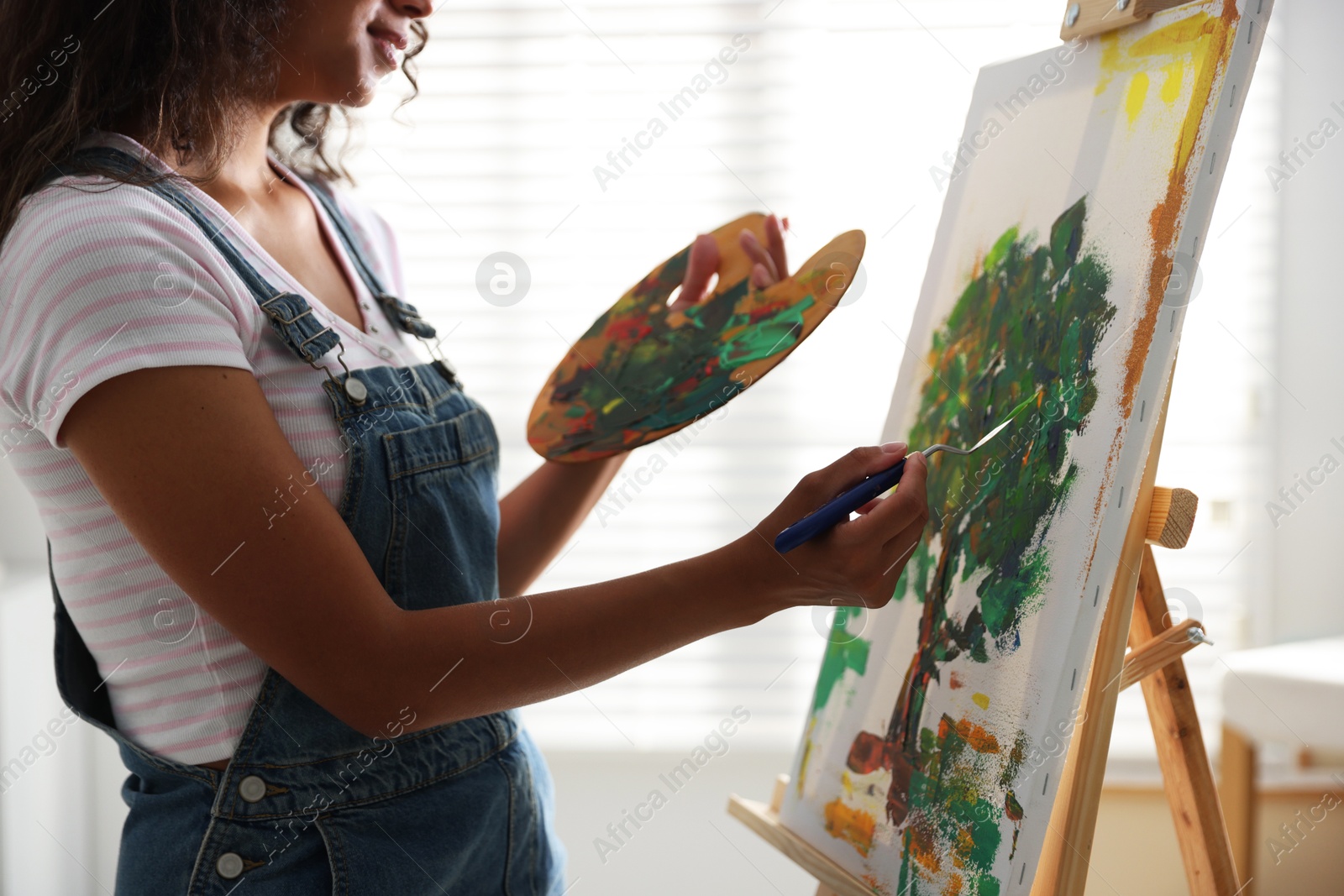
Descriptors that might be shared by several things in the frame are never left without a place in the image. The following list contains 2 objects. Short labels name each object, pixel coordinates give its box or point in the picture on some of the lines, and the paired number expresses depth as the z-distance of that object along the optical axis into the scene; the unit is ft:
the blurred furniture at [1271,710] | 4.60
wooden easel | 2.27
